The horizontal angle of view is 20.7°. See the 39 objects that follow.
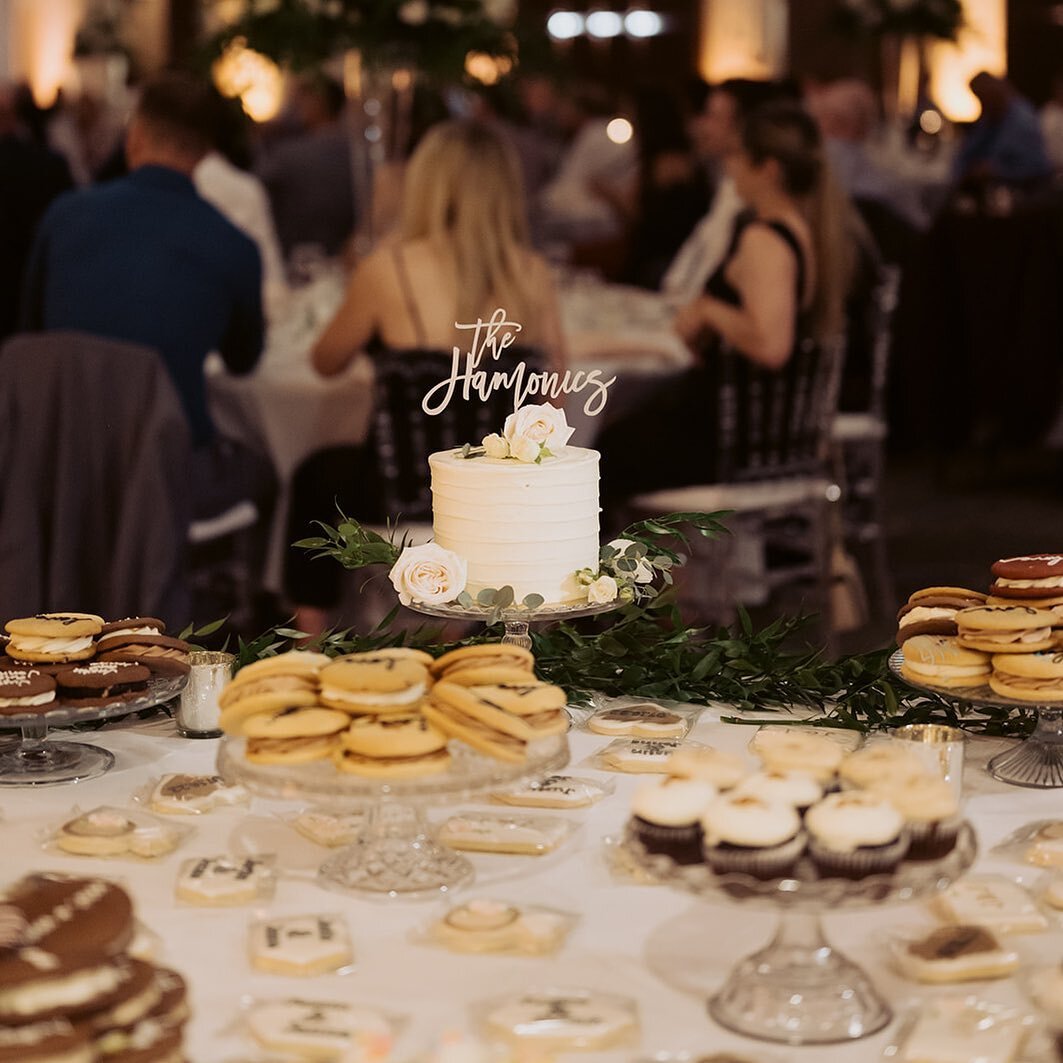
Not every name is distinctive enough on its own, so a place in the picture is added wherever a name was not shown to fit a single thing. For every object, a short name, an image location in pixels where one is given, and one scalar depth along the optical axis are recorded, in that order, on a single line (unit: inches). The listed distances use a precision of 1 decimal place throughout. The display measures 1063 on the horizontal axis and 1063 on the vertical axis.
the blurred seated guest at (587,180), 431.6
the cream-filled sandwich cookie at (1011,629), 103.9
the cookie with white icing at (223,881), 93.9
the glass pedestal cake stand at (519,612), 109.0
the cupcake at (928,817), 85.8
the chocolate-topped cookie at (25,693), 105.0
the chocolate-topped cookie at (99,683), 106.3
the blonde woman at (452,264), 181.5
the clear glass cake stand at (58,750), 105.6
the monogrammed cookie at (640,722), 110.9
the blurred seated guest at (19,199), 267.1
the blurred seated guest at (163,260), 187.4
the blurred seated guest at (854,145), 378.0
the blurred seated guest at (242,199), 271.0
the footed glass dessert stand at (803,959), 83.6
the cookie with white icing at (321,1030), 83.0
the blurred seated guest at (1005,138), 381.5
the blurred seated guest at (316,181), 343.2
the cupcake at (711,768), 87.5
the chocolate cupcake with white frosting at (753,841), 84.1
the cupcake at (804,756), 89.0
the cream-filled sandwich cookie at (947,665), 105.3
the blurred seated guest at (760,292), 203.7
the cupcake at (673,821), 85.6
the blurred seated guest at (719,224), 277.4
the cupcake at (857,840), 84.1
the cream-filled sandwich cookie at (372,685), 92.4
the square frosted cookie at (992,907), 91.5
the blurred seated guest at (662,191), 329.0
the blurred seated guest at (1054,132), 441.2
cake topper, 112.2
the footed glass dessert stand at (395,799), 91.5
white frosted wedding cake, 110.4
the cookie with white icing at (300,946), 89.1
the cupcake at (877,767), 87.8
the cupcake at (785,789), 86.1
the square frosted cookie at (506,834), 98.3
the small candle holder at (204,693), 110.7
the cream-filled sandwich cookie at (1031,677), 103.1
